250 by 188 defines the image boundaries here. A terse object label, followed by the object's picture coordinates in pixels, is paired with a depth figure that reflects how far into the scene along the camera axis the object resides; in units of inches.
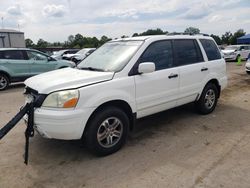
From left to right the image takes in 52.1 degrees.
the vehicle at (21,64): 411.3
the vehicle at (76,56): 882.7
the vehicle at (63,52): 989.6
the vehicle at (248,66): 488.3
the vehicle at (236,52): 912.3
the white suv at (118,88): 138.6
